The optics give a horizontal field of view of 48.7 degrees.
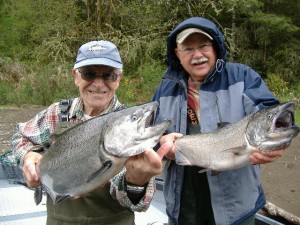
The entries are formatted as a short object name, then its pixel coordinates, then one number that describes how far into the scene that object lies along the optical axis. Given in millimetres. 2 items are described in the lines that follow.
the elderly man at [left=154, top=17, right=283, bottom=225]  2333
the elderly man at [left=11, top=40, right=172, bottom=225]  1896
